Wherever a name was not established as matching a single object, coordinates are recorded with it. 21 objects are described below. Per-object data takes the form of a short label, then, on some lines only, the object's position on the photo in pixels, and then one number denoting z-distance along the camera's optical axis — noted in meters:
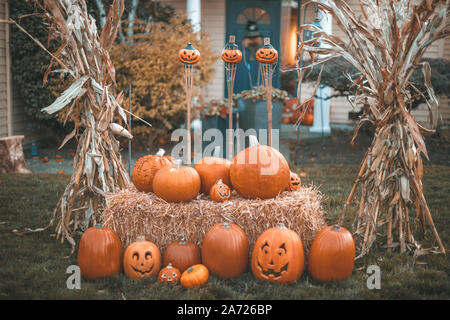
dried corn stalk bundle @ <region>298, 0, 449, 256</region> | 3.12
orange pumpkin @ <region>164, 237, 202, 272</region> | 2.97
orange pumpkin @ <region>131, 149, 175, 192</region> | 3.32
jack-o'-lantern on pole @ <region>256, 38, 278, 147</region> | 3.37
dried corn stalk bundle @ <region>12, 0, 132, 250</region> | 3.38
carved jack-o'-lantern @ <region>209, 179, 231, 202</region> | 3.10
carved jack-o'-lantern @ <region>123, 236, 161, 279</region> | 2.91
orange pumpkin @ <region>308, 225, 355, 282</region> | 2.82
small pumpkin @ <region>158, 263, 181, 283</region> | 2.83
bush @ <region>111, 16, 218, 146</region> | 7.06
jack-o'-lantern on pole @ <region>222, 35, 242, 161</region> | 3.52
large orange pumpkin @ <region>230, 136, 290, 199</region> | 3.07
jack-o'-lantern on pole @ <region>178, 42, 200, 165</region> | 3.48
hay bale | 3.06
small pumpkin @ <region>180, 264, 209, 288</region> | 2.77
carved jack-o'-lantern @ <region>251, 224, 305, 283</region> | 2.78
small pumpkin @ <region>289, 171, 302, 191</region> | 3.39
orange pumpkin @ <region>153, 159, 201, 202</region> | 3.06
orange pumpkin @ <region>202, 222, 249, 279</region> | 2.87
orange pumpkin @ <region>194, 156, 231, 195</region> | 3.29
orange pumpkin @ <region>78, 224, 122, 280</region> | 2.92
